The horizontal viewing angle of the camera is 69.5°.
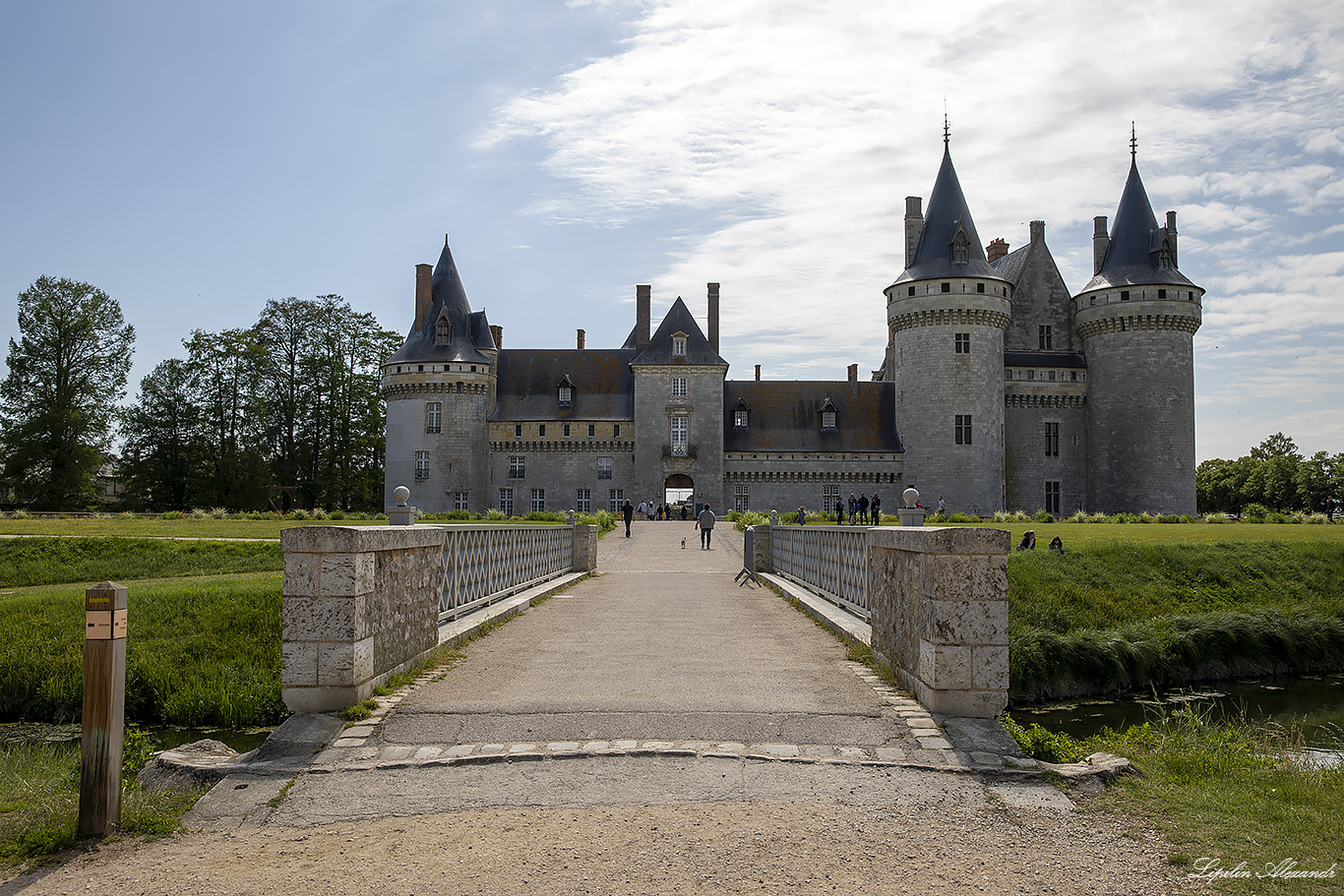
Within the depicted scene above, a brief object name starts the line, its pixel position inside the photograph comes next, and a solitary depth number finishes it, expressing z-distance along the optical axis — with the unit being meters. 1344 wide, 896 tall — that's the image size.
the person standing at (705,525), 28.28
